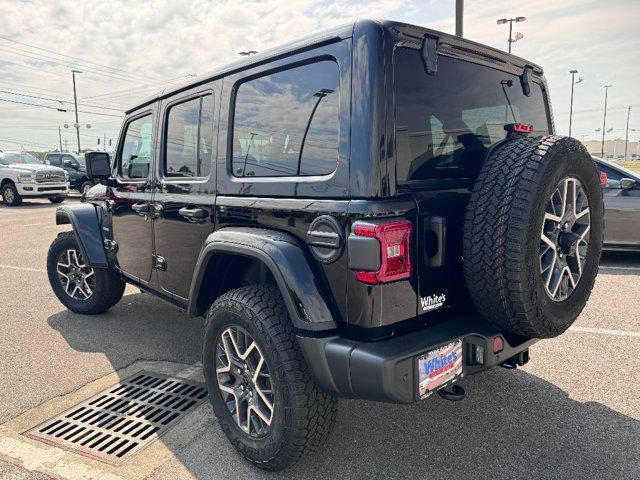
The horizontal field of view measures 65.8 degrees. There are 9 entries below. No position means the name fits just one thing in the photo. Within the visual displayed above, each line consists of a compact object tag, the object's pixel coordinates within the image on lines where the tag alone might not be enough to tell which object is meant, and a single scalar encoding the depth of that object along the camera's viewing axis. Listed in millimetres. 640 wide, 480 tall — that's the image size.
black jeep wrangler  2053
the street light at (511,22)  21109
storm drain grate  2680
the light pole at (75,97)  44656
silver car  6254
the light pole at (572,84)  41781
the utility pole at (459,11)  9266
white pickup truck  16359
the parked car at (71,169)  20236
